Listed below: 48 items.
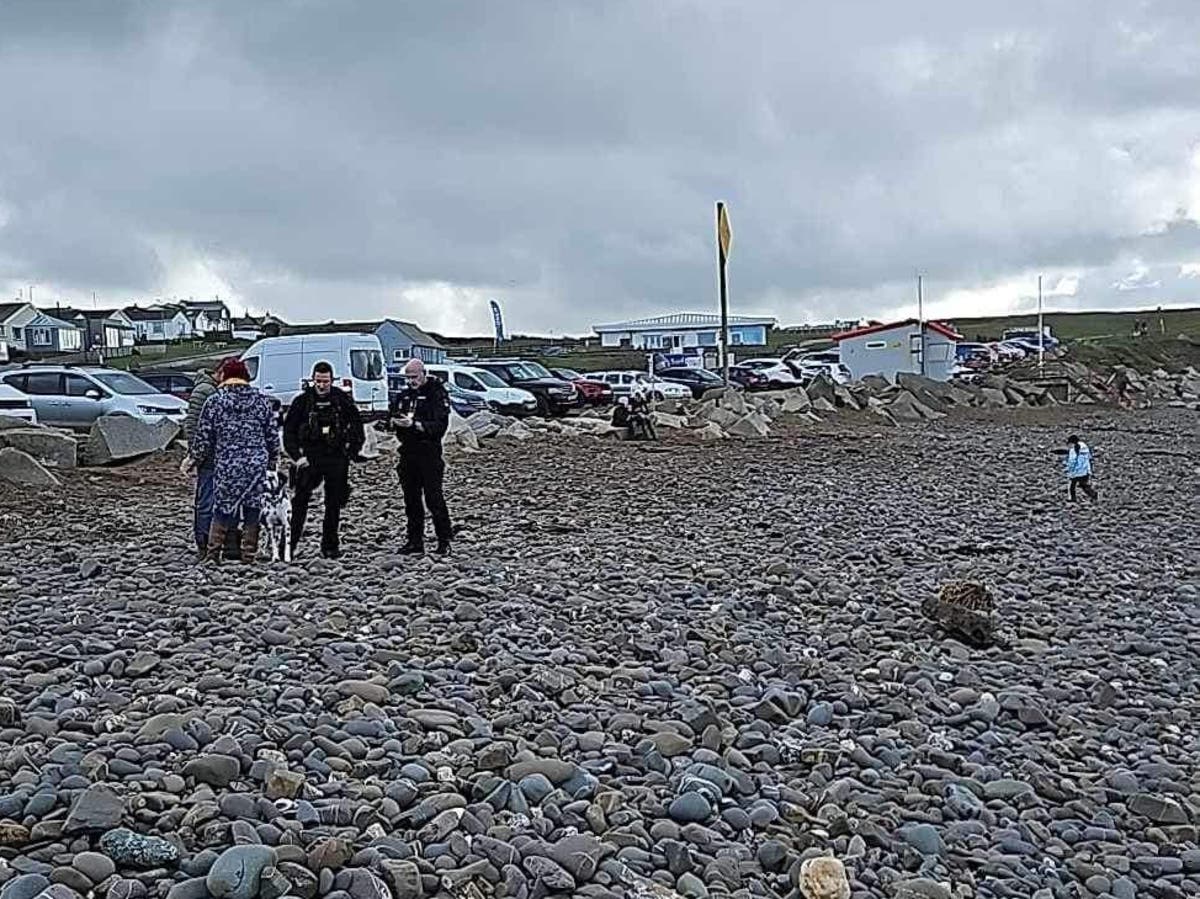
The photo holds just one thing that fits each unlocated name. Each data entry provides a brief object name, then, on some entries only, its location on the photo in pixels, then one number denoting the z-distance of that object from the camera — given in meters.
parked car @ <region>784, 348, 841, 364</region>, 58.59
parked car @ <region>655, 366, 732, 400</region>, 47.25
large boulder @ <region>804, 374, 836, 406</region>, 37.84
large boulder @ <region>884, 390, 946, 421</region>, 37.72
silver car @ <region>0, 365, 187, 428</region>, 24.06
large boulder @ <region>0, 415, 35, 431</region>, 20.03
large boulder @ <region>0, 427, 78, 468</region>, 17.95
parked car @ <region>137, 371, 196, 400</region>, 33.56
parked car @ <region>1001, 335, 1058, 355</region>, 70.26
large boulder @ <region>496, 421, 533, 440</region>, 26.78
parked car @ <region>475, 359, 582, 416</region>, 36.03
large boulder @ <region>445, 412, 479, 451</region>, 24.59
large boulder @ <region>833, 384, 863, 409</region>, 38.03
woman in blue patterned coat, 9.95
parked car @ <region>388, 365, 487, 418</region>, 32.19
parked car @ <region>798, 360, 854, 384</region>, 50.38
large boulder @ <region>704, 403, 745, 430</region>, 29.95
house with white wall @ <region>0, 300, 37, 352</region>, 94.06
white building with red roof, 52.50
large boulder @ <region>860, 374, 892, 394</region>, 42.49
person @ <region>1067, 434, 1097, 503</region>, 17.80
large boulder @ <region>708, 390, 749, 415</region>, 31.58
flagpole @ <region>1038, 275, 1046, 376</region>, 58.31
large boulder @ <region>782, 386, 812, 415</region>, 35.36
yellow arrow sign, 38.94
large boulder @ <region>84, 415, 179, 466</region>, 19.19
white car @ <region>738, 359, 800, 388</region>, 51.25
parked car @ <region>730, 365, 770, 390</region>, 50.69
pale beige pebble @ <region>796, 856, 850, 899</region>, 4.84
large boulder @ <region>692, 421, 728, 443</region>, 27.78
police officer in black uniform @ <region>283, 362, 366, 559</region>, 10.41
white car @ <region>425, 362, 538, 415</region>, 33.50
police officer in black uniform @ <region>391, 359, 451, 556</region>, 10.62
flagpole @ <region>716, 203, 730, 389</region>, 38.91
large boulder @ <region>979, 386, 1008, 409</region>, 43.91
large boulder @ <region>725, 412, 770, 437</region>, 28.98
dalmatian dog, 10.32
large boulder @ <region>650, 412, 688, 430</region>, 29.62
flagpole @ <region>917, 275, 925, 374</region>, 52.41
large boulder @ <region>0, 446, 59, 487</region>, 16.03
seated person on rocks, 27.20
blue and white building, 98.25
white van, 28.73
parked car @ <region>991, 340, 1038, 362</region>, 67.19
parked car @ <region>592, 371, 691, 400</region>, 40.12
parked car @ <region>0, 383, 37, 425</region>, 22.45
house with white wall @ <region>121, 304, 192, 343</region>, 115.44
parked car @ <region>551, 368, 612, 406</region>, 39.97
